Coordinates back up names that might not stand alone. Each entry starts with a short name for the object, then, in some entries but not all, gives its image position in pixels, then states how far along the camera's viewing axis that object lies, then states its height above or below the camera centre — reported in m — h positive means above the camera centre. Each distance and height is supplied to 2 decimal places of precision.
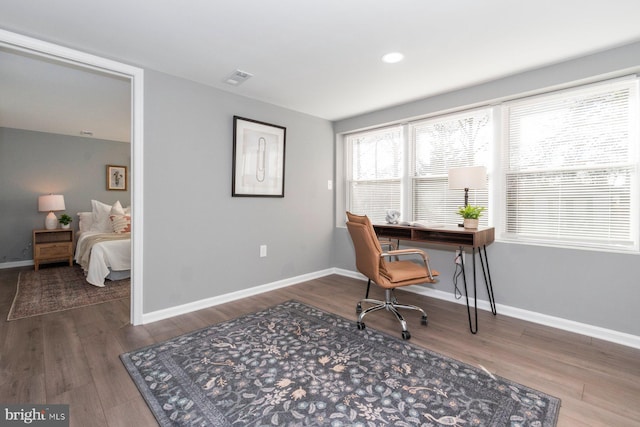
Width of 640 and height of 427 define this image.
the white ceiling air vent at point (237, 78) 2.80 +1.30
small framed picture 5.86 +0.70
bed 3.95 -0.42
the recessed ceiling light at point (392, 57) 2.43 +1.28
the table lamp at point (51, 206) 4.97 +0.11
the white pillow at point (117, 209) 5.25 +0.06
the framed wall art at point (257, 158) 3.34 +0.64
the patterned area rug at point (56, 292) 3.08 -0.95
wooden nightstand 4.81 -0.53
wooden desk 2.59 -0.21
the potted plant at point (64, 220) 5.19 -0.12
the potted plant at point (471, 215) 2.75 -0.01
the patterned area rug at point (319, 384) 1.55 -1.02
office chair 2.51 -0.49
